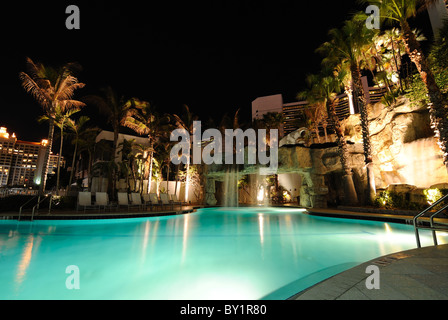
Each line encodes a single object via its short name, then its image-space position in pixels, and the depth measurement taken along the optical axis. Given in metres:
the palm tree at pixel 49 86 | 13.19
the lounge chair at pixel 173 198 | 17.26
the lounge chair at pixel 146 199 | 14.36
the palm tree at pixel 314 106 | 15.26
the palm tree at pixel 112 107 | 15.38
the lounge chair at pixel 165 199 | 15.29
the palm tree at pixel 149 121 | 17.77
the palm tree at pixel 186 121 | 20.98
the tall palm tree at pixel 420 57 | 8.35
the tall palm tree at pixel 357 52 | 11.66
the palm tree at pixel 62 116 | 16.45
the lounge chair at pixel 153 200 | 14.39
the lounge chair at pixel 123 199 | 12.60
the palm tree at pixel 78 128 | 19.84
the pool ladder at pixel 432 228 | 3.19
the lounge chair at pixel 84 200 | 10.92
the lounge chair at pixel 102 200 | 11.50
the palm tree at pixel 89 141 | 21.47
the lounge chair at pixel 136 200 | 13.49
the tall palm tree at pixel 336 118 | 12.88
